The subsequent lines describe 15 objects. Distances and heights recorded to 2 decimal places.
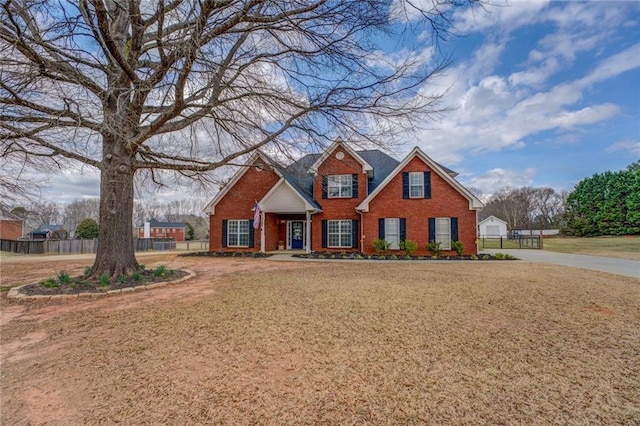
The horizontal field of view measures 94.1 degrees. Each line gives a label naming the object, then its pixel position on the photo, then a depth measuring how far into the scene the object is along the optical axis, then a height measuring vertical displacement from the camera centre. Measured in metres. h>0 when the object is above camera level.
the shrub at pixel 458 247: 15.35 -1.05
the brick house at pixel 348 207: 16.05 +1.21
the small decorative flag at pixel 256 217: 17.82 +0.75
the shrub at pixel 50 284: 7.43 -1.29
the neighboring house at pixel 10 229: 36.38 +0.51
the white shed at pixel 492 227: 40.81 -0.13
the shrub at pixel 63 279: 7.76 -1.22
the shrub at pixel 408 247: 15.59 -1.03
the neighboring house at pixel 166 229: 56.38 +0.33
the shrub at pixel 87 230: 30.17 +0.22
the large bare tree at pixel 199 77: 5.15 +3.26
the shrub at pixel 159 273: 8.86 -1.26
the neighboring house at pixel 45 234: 38.35 -0.20
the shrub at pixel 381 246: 16.06 -0.98
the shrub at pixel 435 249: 15.57 -1.15
